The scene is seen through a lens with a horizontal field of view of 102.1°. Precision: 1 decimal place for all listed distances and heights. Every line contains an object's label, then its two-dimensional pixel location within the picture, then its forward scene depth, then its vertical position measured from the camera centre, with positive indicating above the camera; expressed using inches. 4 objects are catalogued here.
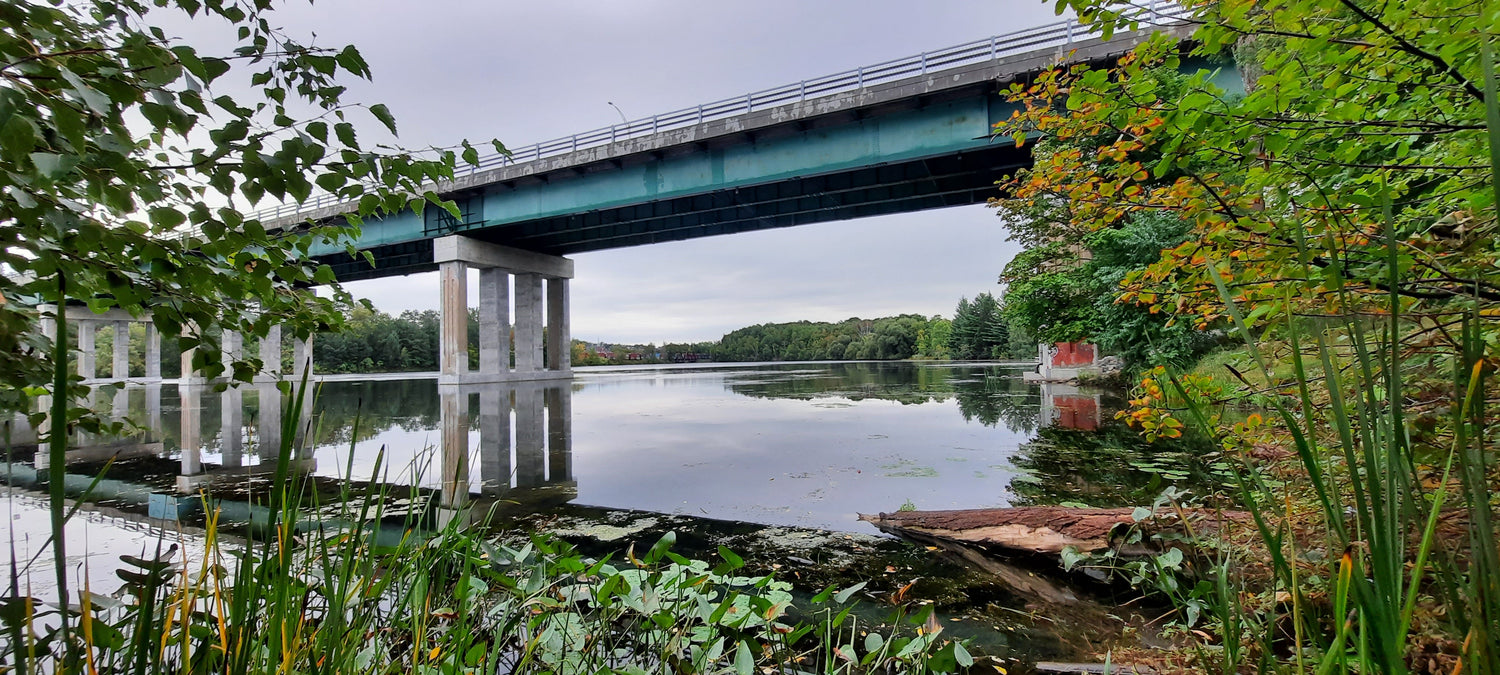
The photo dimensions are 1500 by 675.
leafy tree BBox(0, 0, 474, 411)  48.0 +18.1
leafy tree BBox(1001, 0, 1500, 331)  70.1 +28.9
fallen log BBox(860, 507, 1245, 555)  132.5 -44.2
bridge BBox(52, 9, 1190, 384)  586.2 +226.0
